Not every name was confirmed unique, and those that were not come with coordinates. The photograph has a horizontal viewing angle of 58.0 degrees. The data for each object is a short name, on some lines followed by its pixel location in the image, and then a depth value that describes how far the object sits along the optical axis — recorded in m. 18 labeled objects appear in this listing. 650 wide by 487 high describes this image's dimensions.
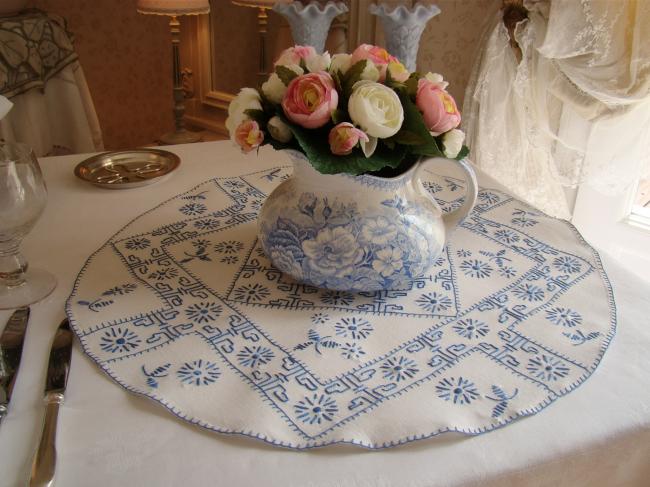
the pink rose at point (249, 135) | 0.67
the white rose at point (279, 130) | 0.66
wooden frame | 2.68
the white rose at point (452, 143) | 0.67
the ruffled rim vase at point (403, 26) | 1.13
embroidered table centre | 0.56
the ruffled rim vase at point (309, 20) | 1.11
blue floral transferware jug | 0.69
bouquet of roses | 0.63
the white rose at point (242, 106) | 0.69
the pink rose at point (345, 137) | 0.62
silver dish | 1.09
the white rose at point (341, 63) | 0.70
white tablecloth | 0.50
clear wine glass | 0.72
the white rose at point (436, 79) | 0.69
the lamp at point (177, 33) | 2.21
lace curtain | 1.31
